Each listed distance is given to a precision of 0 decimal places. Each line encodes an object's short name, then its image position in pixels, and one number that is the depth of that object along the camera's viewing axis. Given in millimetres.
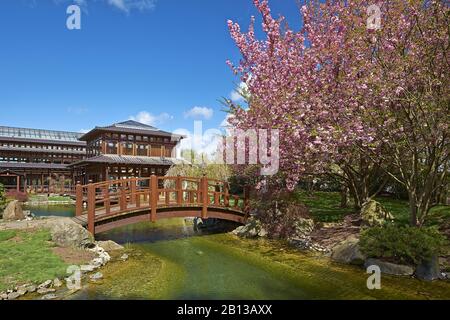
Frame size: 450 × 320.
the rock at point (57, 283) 8500
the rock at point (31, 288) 8031
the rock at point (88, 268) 9695
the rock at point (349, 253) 10750
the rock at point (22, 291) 7809
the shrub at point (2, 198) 17066
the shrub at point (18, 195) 31297
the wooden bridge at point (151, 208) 13344
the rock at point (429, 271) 9203
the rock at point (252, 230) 15766
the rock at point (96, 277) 9258
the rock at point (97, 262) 10336
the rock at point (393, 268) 9484
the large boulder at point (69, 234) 11359
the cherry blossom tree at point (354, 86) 9602
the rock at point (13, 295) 7609
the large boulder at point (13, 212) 16453
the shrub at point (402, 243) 9320
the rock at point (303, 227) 14555
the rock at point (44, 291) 8070
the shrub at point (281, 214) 15062
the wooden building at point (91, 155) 31609
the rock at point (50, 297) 7735
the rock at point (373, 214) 13039
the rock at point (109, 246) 12936
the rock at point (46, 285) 8289
